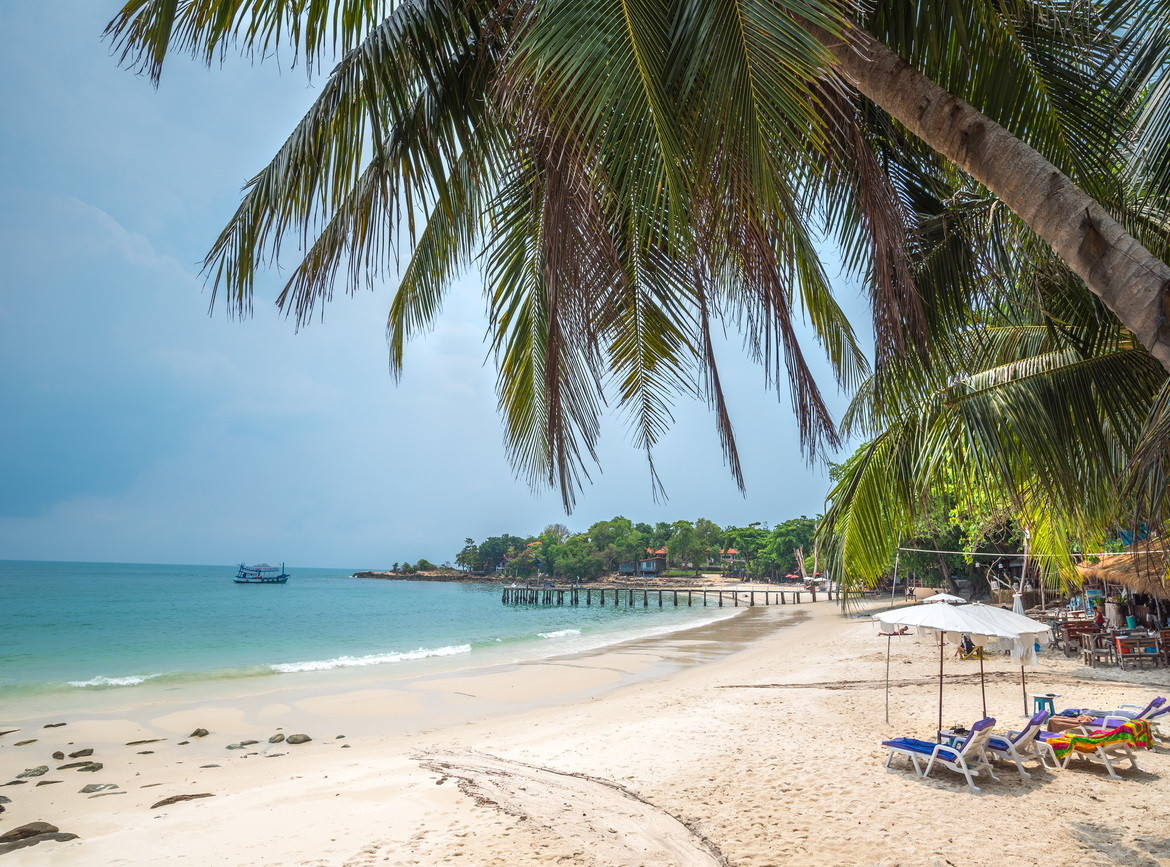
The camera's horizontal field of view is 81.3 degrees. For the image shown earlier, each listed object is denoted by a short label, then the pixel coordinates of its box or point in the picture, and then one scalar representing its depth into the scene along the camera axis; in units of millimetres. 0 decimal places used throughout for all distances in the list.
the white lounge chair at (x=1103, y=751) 6859
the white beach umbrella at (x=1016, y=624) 7273
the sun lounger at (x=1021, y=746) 6863
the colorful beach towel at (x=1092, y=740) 6914
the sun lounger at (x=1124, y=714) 7379
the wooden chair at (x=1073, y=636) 14852
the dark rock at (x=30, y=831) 6926
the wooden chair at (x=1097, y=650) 13414
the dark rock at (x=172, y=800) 7918
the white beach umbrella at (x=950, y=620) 7125
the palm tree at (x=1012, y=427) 3811
